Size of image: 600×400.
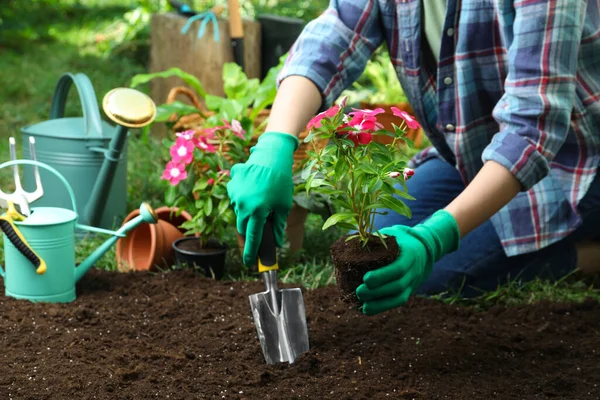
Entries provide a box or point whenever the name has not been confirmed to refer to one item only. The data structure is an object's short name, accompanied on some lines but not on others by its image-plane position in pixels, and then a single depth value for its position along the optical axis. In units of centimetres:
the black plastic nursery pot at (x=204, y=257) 249
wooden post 414
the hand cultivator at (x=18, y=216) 210
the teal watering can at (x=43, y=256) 214
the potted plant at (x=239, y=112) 273
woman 184
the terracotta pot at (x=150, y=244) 256
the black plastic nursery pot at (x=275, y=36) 425
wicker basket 291
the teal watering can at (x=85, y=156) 276
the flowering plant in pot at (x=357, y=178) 162
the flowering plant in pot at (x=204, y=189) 249
